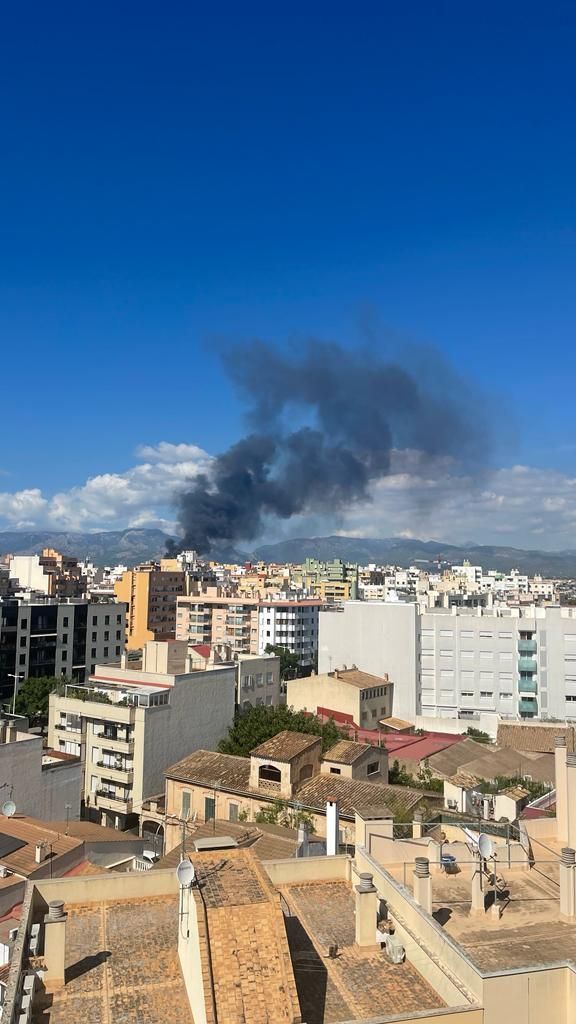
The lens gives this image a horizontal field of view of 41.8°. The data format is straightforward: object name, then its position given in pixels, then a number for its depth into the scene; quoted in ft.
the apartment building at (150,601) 421.59
